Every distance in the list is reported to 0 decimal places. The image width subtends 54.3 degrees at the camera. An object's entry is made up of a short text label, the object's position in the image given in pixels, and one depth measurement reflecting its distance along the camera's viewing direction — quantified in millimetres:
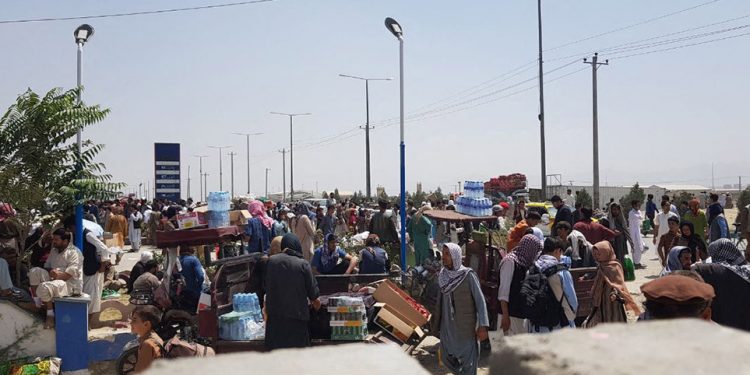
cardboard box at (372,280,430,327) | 9211
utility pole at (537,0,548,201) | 29188
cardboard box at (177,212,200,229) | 10476
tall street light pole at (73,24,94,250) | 10617
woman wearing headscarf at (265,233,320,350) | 7469
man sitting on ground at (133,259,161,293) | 10109
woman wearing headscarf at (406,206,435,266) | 14617
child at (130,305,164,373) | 6125
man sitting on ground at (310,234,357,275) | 11422
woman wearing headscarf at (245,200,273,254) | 14392
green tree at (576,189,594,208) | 42034
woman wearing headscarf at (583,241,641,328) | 7531
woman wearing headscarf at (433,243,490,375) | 7043
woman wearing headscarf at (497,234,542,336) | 7578
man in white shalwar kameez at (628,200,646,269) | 18172
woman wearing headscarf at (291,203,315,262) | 15375
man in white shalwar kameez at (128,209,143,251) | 25844
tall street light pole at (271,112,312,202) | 52100
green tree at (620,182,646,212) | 46612
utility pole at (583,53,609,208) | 30953
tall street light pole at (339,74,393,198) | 44406
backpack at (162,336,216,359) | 6074
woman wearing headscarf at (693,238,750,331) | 6043
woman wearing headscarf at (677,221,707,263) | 10312
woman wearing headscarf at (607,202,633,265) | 14352
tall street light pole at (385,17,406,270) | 13570
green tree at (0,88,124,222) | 9750
